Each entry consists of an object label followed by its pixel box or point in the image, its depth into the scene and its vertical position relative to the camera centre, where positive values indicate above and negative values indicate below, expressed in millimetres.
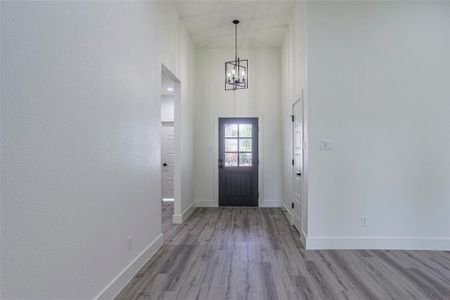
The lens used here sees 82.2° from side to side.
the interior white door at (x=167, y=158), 6867 -244
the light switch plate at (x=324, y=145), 3324 +42
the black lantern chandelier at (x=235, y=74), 4555 +1421
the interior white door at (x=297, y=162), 3830 -214
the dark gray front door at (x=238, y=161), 5934 -287
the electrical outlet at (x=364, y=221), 3322 -939
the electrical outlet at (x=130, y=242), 2547 -927
